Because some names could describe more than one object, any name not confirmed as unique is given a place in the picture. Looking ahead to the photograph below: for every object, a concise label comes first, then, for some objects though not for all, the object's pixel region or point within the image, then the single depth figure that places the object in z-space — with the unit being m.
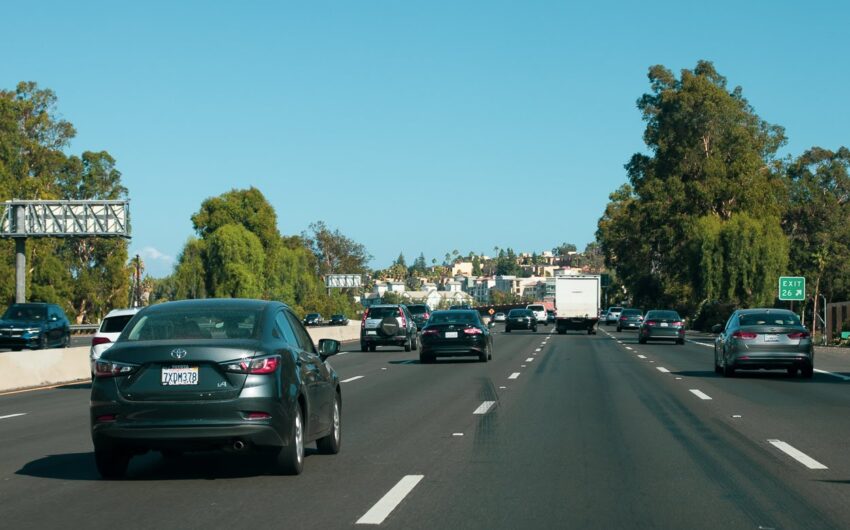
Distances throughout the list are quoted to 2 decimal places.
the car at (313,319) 107.82
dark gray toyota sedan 9.83
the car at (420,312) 67.39
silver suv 43.72
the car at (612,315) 105.06
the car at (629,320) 78.69
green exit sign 55.53
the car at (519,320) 74.75
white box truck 67.94
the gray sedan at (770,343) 25.78
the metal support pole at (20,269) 64.69
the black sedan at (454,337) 33.28
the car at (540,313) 102.56
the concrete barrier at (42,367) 25.12
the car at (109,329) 22.80
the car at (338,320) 103.66
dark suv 39.16
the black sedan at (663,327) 51.03
